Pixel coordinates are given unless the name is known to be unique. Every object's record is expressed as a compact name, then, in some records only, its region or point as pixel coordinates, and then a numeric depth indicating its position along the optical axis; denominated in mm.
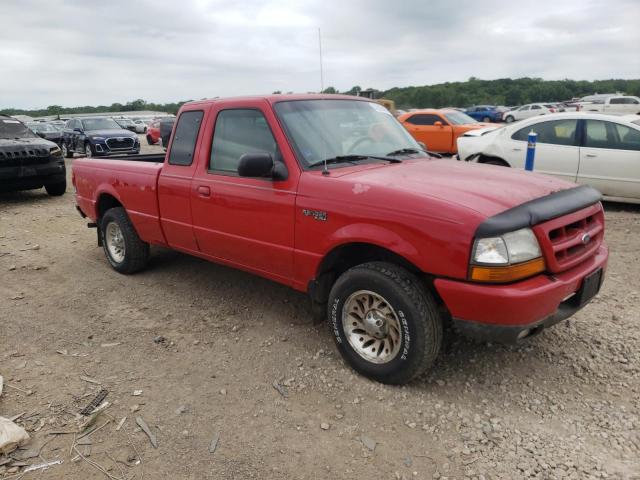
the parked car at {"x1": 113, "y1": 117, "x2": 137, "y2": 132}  45341
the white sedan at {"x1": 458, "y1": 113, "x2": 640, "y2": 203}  7348
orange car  13719
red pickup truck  2705
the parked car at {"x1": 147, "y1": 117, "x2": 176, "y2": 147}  25936
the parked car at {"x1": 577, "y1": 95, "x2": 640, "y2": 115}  26734
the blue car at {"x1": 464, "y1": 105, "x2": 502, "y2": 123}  39000
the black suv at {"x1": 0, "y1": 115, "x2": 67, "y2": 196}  9398
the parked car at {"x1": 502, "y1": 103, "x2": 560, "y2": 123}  36344
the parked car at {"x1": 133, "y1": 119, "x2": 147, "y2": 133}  45700
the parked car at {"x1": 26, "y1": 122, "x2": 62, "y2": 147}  20922
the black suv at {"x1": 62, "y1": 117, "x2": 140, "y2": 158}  16469
